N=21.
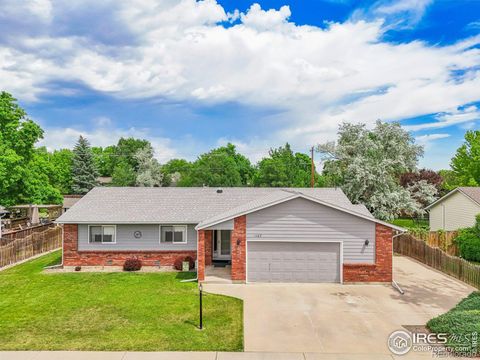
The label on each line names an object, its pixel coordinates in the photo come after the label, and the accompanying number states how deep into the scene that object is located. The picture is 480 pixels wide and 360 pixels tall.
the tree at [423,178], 46.83
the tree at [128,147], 82.50
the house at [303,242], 17.27
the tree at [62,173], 54.67
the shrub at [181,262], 19.72
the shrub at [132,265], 19.78
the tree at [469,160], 42.59
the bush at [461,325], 9.80
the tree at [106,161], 85.19
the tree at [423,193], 31.45
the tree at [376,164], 30.39
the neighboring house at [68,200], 45.20
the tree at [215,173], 56.59
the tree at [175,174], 63.14
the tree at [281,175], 54.22
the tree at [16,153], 29.20
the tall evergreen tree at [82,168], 59.53
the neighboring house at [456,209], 26.95
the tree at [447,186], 45.85
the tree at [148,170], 59.66
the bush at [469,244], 21.42
